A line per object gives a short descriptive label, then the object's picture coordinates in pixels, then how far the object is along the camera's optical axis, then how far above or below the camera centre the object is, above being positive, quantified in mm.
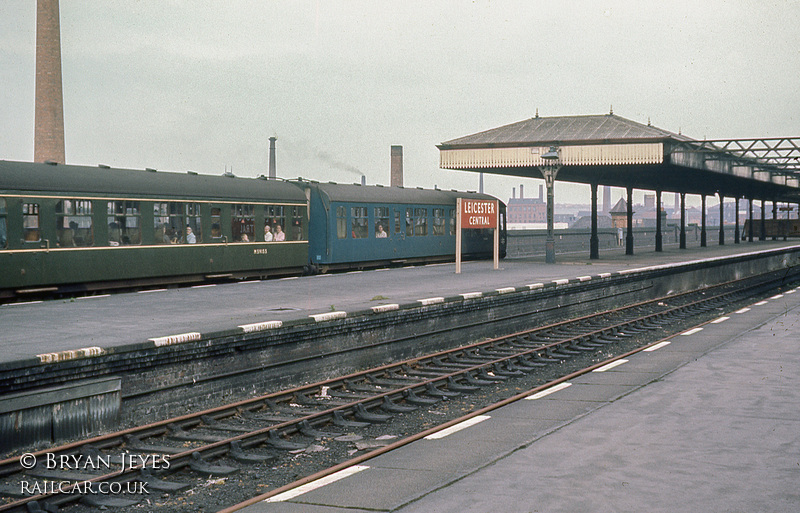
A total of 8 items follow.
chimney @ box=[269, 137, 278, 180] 76625 +7793
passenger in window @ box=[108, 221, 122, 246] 18891 +76
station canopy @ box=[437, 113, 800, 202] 32094 +3623
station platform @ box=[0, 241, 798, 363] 11570 -1363
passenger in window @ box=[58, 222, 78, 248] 17766 -14
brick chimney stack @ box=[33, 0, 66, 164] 41156 +7824
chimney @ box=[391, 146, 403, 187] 59844 +5271
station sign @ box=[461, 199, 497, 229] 25891 +760
